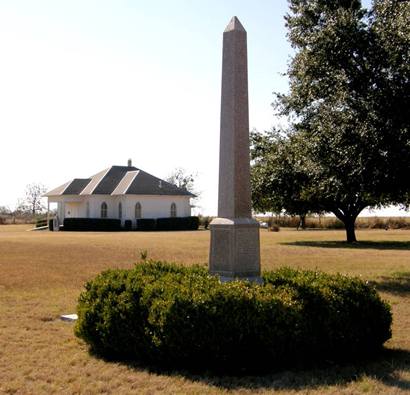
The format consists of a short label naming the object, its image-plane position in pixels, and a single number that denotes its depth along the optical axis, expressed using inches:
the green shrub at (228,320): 262.1
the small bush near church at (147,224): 2282.2
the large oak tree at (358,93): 584.4
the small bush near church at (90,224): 2218.3
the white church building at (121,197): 2298.2
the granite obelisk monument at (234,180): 346.3
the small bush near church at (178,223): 2300.7
